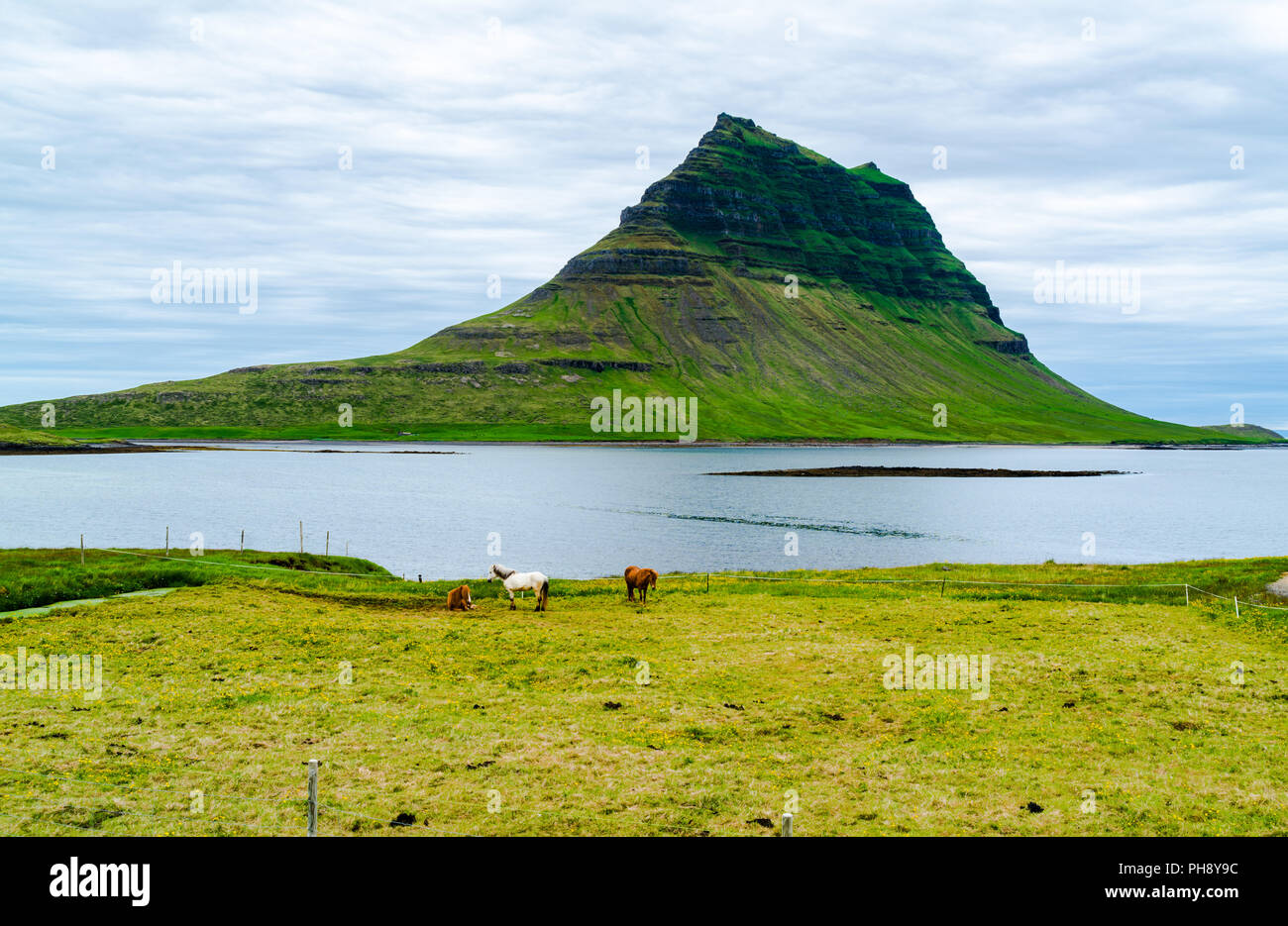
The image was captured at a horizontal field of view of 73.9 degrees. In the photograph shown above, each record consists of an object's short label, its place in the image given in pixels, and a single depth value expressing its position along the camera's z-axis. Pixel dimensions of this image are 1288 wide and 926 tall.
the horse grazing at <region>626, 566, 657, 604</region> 44.56
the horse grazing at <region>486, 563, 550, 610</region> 41.78
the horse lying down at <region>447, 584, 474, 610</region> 42.12
